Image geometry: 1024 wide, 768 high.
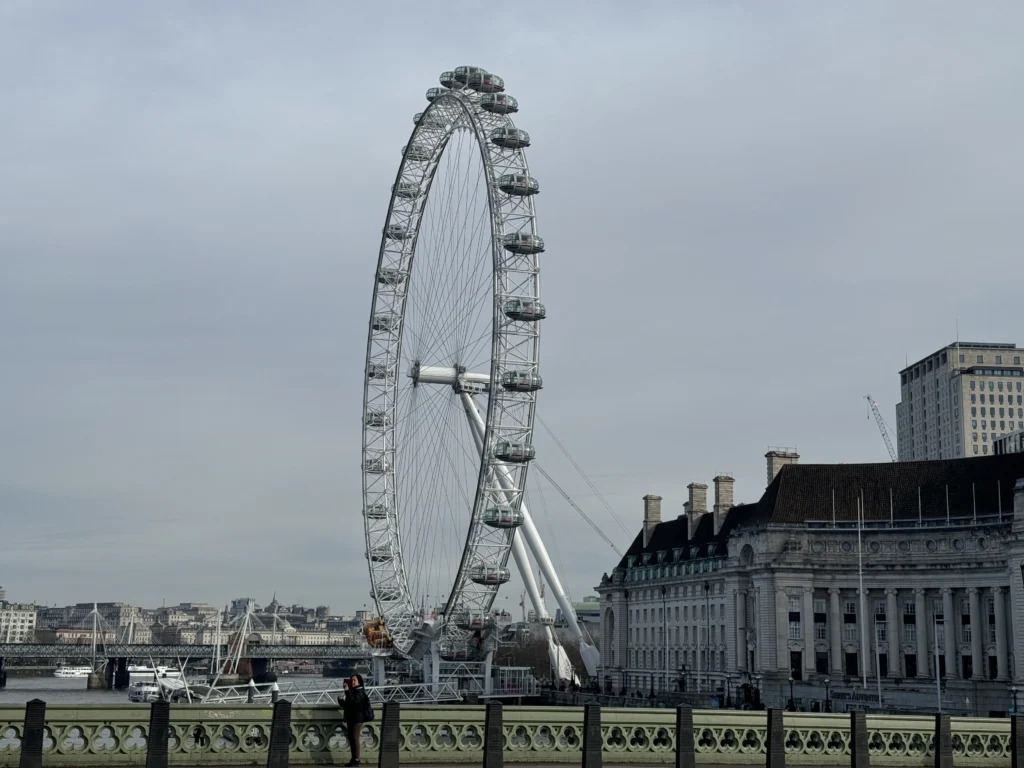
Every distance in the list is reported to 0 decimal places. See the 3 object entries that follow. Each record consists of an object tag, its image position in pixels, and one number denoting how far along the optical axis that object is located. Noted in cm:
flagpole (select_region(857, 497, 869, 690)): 10438
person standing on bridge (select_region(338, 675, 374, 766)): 2741
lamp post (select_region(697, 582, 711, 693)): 11956
